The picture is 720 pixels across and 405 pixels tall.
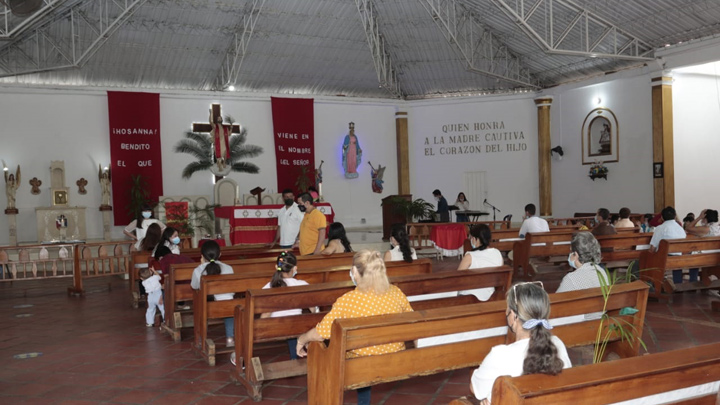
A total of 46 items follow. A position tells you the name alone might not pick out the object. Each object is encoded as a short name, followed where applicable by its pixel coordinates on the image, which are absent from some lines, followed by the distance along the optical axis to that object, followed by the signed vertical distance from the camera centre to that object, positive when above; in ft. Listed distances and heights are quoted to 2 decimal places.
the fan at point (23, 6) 22.25 +7.13
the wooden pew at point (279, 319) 12.68 -2.73
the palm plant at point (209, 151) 50.26 +3.48
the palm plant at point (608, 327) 11.23 -2.89
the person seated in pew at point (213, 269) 16.29 -2.04
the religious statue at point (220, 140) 48.85 +4.23
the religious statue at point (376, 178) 57.36 +0.83
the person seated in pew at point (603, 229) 25.41 -2.12
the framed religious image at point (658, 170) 44.08 +0.41
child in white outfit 20.29 -3.19
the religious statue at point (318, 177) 52.50 +1.05
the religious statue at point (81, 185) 46.50 +1.03
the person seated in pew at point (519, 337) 7.24 -1.87
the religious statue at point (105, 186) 46.14 +0.89
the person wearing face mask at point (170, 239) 21.47 -1.54
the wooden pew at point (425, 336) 9.45 -2.66
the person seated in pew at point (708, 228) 25.30 -2.29
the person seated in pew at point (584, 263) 13.15 -1.82
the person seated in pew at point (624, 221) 30.22 -2.16
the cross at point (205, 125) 49.47 +5.62
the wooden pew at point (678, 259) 21.40 -2.97
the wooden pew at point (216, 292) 15.16 -2.59
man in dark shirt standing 46.44 -1.88
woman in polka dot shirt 10.72 -2.01
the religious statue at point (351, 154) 56.29 +3.06
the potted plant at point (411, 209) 43.16 -1.67
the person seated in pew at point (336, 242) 19.67 -1.76
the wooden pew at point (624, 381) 6.18 -2.12
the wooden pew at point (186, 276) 18.10 -2.43
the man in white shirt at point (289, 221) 25.31 -1.27
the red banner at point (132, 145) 46.55 +3.98
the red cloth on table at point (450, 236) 36.50 -3.09
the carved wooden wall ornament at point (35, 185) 45.09 +1.13
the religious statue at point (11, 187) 43.46 +1.03
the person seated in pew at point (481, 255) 16.37 -1.93
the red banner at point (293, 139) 52.65 +4.44
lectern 44.19 -2.00
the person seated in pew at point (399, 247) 17.29 -1.73
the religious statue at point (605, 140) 48.85 +2.99
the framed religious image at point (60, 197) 45.19 +0.19
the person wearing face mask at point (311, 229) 22.59 -1.47
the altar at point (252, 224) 37.37 -1.94
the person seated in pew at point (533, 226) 28.29 -2.09
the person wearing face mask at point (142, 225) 27.66 -1.32
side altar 43.73 -1.08
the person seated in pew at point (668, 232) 22.86 -2.11
